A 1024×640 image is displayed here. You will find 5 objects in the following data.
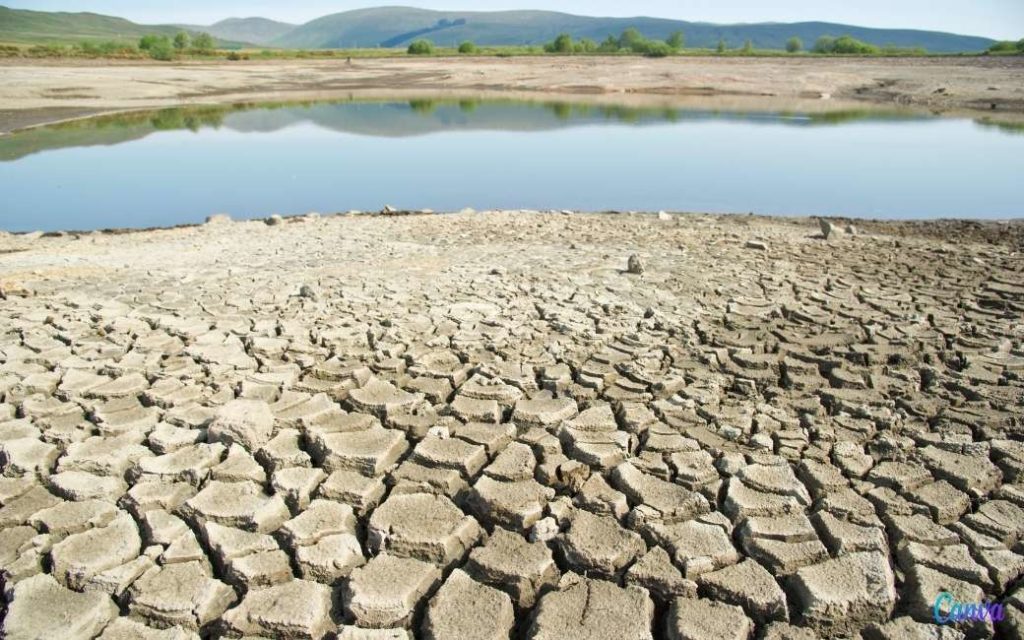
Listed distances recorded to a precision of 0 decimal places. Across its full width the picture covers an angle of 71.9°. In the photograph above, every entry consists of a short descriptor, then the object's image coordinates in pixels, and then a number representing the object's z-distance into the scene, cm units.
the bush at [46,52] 3703
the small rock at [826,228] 747
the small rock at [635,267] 562
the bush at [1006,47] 4162
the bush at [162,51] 4225
